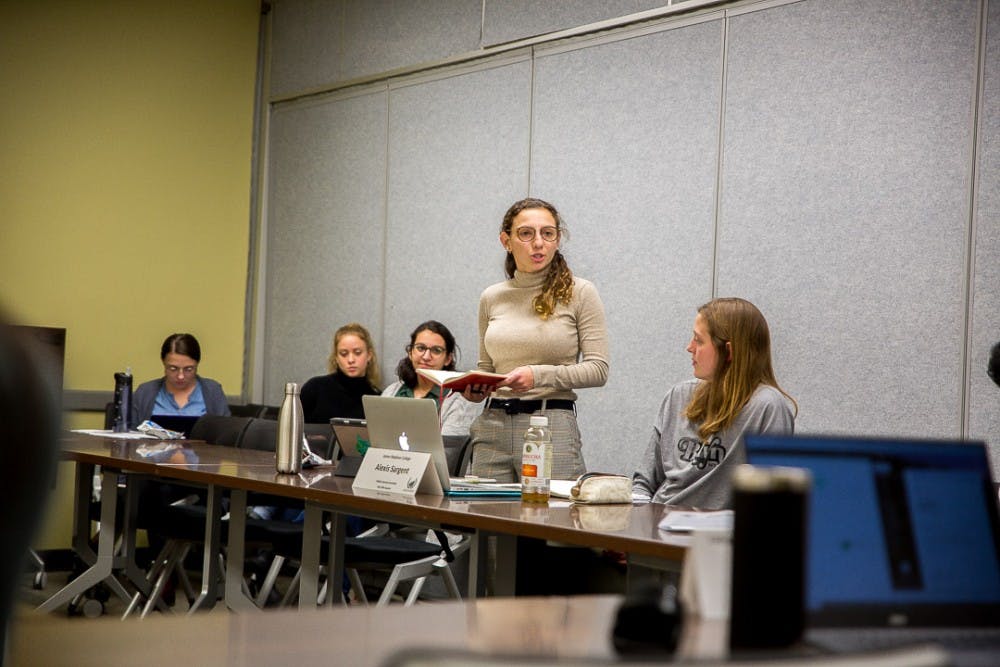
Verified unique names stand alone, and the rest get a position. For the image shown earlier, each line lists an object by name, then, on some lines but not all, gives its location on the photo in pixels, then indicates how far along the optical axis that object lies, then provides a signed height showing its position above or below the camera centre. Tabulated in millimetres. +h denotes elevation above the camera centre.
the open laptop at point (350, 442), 3521 -332
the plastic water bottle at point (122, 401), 5668 -377
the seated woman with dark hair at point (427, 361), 5797 -111
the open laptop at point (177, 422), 5810 -482
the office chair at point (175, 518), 4734 -801
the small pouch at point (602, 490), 2836 -357
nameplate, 2963 -354
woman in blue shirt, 6402 -351
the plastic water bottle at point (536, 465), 2840 -302
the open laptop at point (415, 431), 2982 -248
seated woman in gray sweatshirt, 3086 -167
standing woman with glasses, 3658 +4
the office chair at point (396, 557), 3699 -740
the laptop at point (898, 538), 1250 -203
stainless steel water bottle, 3564 -312
